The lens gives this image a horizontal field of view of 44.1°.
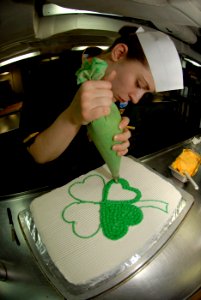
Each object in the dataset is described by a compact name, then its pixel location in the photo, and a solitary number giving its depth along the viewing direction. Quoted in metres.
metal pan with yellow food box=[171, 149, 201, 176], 1.25
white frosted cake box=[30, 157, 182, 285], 0.89
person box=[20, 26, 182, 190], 0.95
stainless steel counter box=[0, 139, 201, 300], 0.87
